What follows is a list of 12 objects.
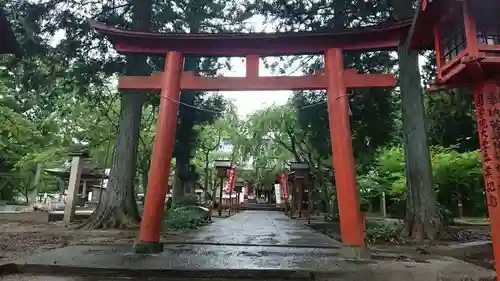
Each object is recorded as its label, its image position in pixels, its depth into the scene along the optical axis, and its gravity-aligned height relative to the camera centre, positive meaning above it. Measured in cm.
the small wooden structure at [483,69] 424 +161
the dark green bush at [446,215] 1204 -13
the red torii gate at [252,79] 690 +247
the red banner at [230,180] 2212 +160
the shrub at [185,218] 1292 -43
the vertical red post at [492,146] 425 +75
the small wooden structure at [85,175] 2330 +181
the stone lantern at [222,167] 2075 +217
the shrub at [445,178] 1543 +145
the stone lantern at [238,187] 3282 +181
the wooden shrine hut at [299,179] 2017 +158
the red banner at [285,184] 2428 +159
